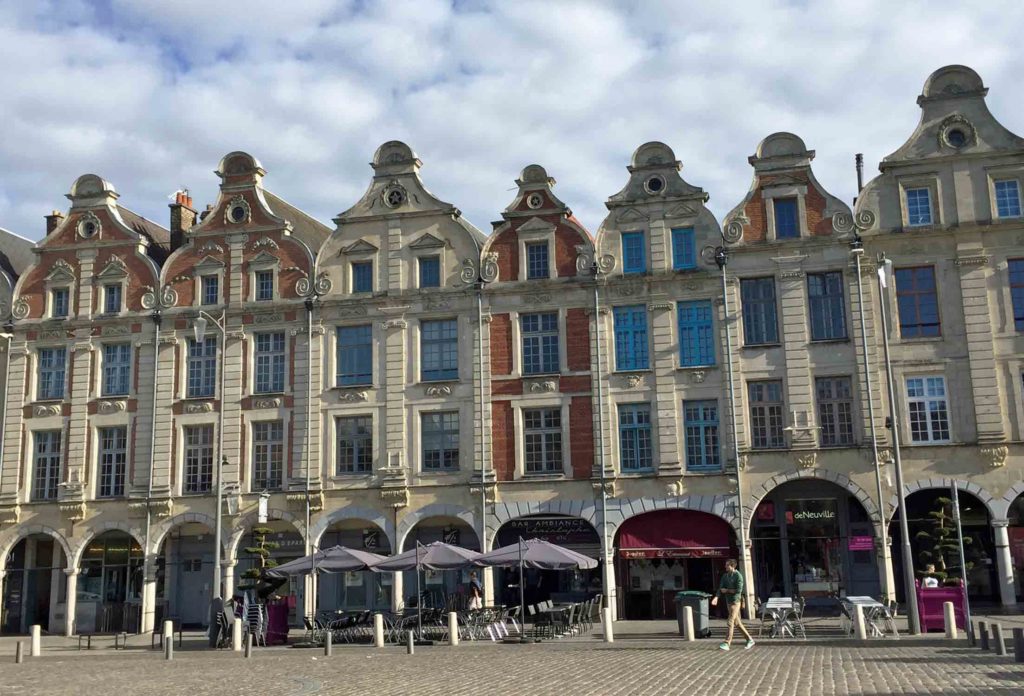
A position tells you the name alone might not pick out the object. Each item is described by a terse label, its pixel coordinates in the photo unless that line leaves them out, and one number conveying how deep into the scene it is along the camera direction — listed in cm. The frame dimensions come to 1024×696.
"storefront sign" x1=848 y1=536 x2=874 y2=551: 3253
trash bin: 2686
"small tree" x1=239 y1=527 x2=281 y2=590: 3014
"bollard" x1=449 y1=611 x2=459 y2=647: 2614
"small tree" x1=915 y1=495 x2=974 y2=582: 2855
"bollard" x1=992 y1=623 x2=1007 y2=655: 1905
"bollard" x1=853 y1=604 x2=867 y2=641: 2425
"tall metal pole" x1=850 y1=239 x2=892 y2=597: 3167
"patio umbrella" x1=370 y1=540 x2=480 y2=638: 2845
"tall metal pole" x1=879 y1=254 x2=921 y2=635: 2503
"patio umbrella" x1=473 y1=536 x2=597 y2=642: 2786
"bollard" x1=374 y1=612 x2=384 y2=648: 2594
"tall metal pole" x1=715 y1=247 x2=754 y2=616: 3247
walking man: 2189
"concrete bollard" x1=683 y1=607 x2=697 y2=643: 2538
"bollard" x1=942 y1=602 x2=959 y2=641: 2326
